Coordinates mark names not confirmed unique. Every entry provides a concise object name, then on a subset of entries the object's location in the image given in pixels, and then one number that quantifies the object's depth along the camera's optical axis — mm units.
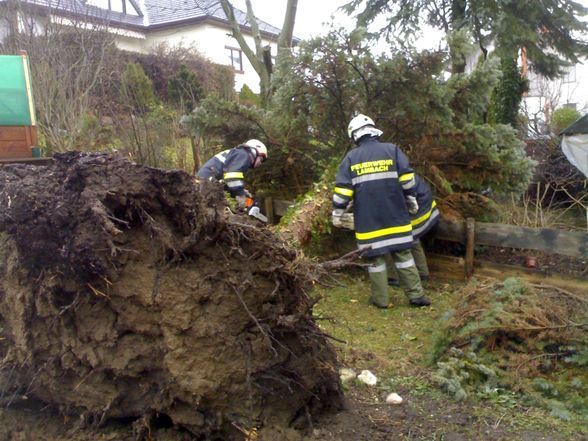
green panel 8336
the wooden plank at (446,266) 6965
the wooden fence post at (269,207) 8492
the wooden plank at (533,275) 5863
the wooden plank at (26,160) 7470
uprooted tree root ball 3006
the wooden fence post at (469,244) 6727
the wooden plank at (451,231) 6891
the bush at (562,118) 11992
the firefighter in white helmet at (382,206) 6129
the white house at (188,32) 27016
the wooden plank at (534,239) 5871
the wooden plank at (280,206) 8273
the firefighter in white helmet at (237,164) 6969
